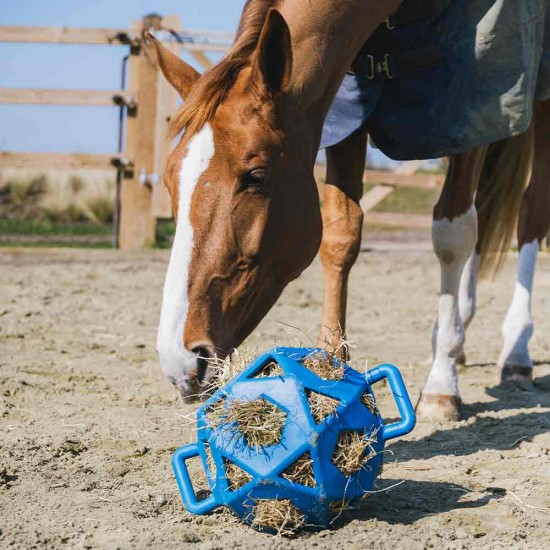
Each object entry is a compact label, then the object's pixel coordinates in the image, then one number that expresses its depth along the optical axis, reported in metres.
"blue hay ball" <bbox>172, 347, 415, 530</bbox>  1.91
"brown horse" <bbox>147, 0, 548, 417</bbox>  2.20
